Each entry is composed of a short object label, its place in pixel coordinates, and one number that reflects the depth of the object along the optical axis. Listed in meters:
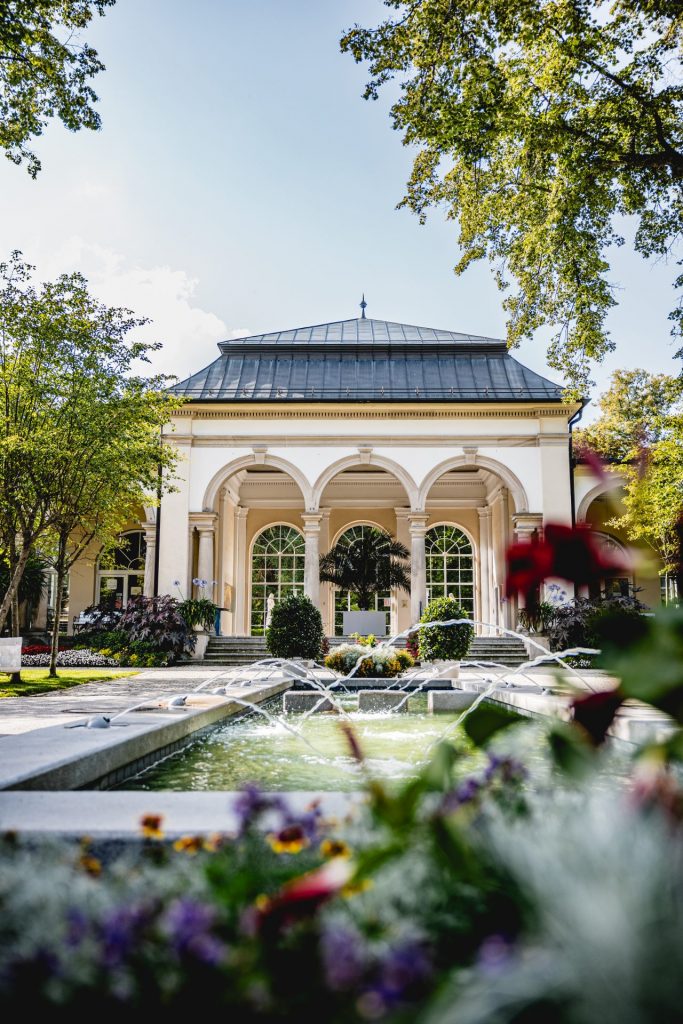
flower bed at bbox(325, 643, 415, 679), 10.88
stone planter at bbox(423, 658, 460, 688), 12.19
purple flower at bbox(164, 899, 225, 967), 0.94
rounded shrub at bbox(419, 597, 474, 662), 13.19
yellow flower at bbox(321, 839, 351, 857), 1.38
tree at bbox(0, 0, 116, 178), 7.56
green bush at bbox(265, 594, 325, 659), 14.52
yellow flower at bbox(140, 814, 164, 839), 1.59
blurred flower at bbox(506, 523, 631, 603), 1.31
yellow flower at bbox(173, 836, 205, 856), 1.61
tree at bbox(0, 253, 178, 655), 11.83
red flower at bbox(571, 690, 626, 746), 1.32
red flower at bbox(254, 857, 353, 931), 0.96
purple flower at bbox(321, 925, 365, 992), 0.89
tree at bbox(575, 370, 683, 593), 13.47
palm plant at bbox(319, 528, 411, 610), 20.50
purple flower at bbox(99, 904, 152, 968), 0.94
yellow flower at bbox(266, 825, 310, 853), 1.42
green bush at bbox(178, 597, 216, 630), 18.02
